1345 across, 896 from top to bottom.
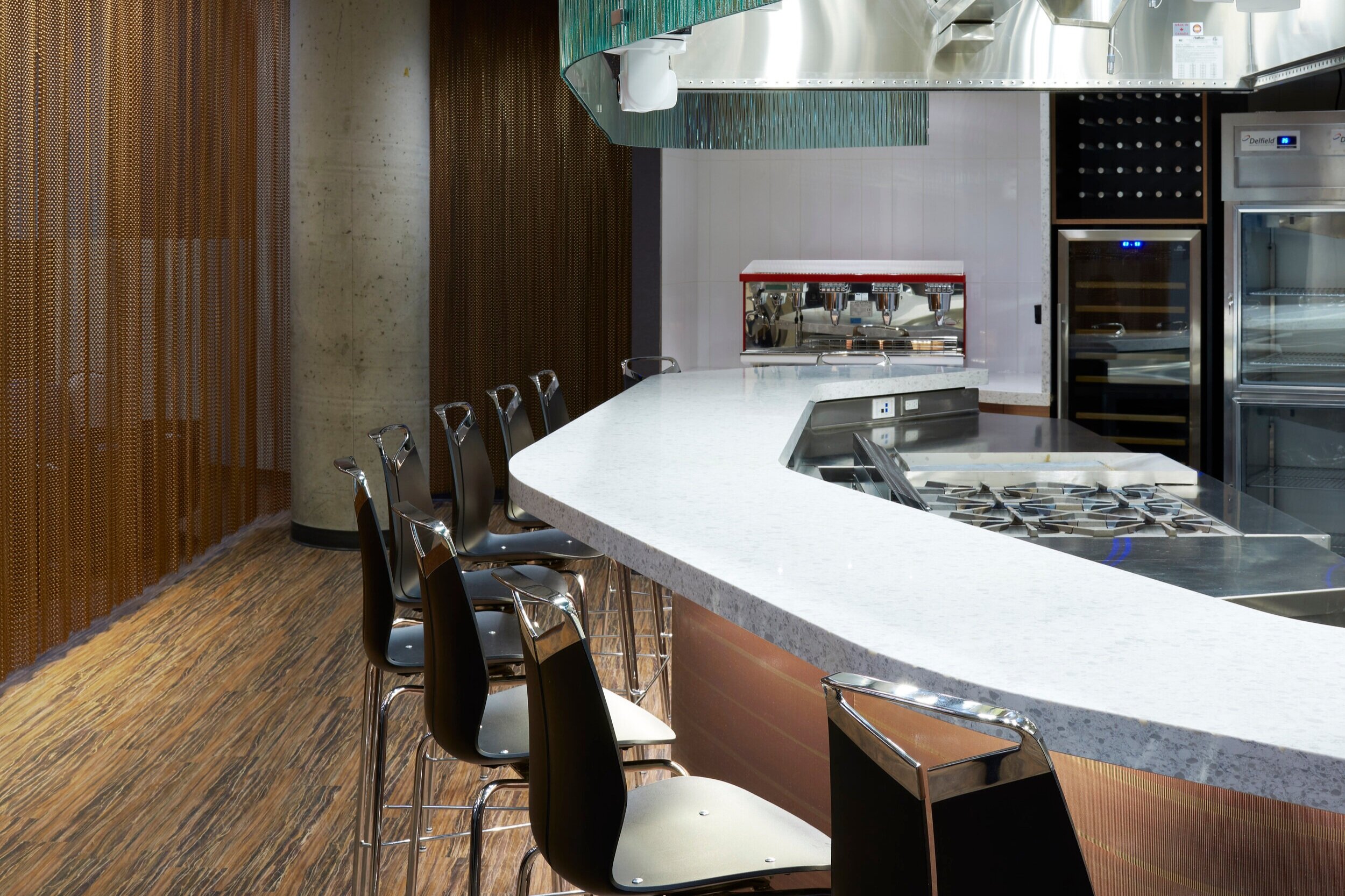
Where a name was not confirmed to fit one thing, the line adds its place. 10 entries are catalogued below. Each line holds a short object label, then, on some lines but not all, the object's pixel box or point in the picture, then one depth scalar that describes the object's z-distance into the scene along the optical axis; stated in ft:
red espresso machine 19.22
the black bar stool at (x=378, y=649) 6.72
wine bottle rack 17.76
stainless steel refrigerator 17.25
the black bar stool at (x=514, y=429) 10.60
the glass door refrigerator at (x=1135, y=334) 17.90
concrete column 17.92
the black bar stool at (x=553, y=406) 12.27
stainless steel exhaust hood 10.79
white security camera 9.05
